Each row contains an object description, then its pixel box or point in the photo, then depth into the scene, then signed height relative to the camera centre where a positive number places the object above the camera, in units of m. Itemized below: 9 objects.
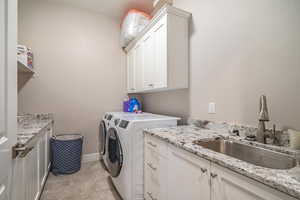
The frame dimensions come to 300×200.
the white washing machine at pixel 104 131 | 2.20 -0.48
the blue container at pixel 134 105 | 2.82 -0.09
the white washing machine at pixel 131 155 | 1.52 -0.58
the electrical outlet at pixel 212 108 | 1.59 -0.08
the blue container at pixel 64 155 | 2.29 -0.85
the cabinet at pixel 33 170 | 0.95 -0.60
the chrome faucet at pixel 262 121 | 1.06 -0.15
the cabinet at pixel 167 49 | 1.75 +0.65
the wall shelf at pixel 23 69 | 1.86 +0.45
